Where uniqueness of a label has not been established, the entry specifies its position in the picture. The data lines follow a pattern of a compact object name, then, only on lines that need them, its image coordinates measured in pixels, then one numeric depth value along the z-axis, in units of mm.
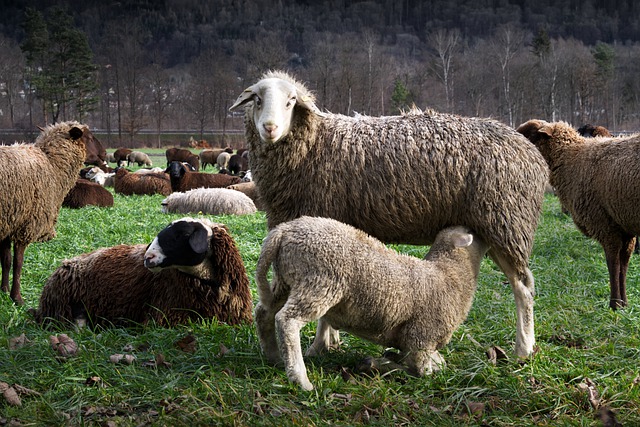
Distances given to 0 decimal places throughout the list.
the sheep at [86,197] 13938
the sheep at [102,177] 21027
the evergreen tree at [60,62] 51438
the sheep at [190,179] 17000
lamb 3674
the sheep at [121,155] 36312
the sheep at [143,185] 17453
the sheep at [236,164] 28469
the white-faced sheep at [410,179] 4438
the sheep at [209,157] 35188
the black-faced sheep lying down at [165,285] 4926
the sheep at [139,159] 36062
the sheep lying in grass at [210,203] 13367
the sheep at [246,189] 15508
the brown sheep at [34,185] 6363
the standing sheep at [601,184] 6121
